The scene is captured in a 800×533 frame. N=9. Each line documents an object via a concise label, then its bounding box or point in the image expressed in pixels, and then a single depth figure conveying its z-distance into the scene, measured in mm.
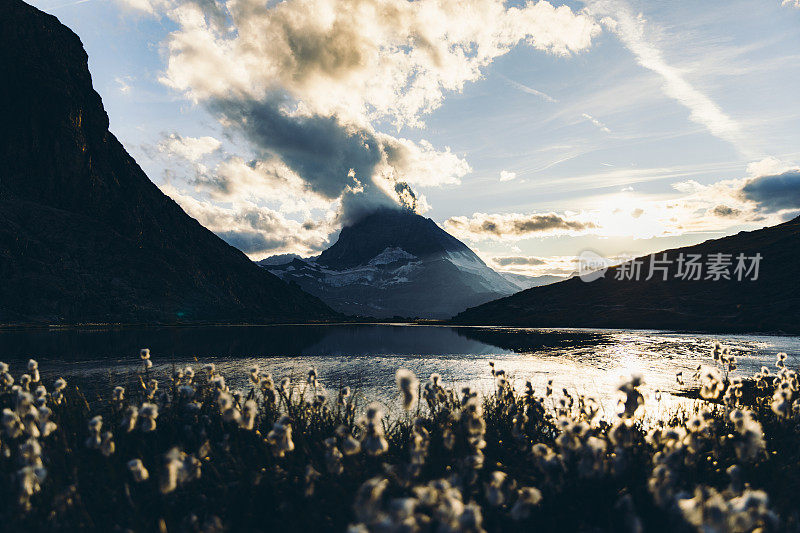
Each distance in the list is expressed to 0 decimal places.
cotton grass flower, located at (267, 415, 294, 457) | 3918
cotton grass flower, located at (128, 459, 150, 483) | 3588
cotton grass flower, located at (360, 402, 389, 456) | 3340
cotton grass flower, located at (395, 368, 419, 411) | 4141
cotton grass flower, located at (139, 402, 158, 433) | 4441
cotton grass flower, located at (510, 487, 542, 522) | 3116
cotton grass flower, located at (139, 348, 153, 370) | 6977
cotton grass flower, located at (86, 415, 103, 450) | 4059
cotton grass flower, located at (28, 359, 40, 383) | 6329
